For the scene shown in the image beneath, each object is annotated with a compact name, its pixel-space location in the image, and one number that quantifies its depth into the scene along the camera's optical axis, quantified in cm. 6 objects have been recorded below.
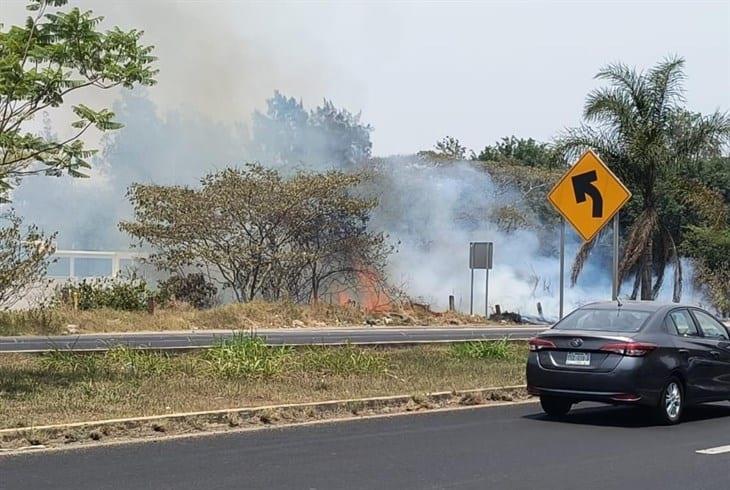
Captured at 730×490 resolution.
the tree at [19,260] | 2666
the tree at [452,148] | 5913
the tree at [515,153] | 5662
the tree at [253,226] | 3516
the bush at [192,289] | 3534
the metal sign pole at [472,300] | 3795
